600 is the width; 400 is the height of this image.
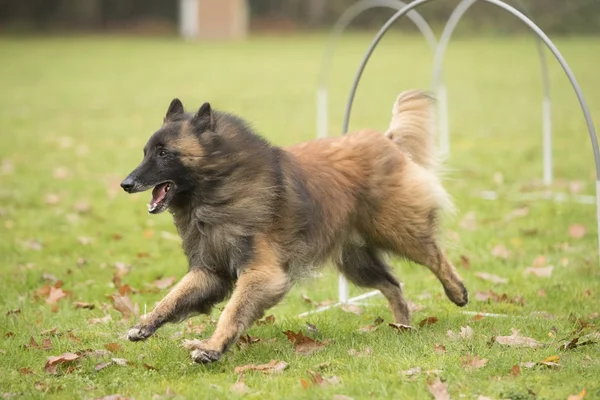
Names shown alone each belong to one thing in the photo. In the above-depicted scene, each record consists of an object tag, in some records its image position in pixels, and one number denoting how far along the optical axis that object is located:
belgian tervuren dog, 10.37
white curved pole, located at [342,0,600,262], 11.15
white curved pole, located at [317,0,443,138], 20.44
